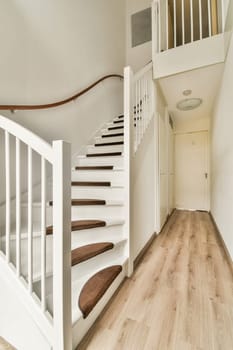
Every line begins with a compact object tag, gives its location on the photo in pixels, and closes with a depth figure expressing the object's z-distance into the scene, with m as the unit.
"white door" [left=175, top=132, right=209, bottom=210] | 4.48
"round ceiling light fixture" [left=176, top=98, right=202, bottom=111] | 3.41
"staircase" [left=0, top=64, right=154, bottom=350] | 0.85
